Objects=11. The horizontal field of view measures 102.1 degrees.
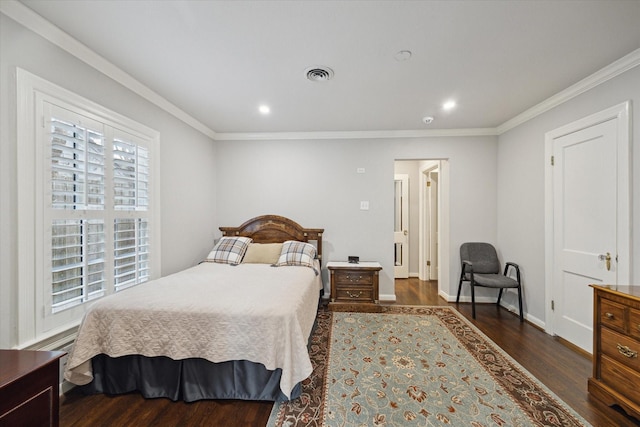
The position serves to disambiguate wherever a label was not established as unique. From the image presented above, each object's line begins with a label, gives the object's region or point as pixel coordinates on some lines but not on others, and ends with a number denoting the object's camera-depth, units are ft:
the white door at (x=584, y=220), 7.37
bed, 5.74
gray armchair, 10.64
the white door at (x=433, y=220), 16.66
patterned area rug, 5.44
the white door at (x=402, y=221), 18.02
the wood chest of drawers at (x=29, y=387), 3.07
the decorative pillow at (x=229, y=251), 11.21
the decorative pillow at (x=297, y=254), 10.92
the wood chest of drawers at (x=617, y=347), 5.37
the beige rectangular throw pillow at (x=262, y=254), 11.50
